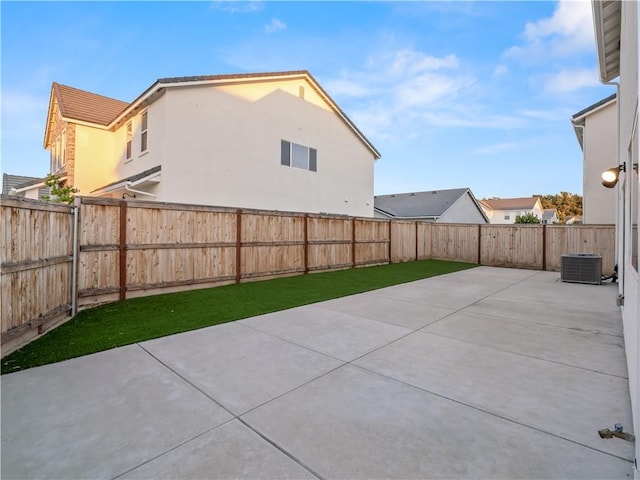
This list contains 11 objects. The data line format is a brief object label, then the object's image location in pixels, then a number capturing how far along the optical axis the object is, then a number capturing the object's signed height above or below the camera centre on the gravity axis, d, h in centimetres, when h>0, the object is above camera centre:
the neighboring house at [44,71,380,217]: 1065 +386
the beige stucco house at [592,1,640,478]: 264 +88
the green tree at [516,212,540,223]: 3183 +216
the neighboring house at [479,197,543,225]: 4622 +476
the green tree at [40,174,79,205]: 1224 +190
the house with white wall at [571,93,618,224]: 1269 +347
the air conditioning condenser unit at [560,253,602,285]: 948 -84
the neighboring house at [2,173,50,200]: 1653 +267
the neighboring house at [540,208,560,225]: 4809 +385
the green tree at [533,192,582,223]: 5101 +622
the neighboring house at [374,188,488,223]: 2347 +269
